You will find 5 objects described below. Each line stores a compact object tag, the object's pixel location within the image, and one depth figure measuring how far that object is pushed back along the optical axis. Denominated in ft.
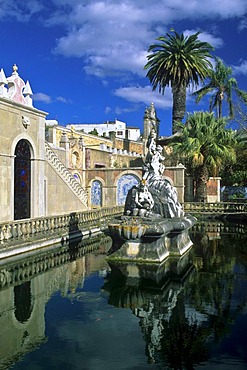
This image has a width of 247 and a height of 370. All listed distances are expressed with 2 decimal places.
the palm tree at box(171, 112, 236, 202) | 91.15
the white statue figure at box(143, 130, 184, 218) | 42.83
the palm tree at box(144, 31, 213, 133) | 115.03
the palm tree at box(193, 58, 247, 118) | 140.56
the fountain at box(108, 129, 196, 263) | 36.01
